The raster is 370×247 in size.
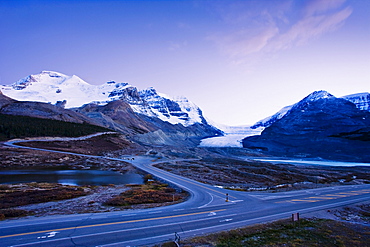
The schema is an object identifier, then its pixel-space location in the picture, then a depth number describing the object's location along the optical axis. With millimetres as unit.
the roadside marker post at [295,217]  16300
